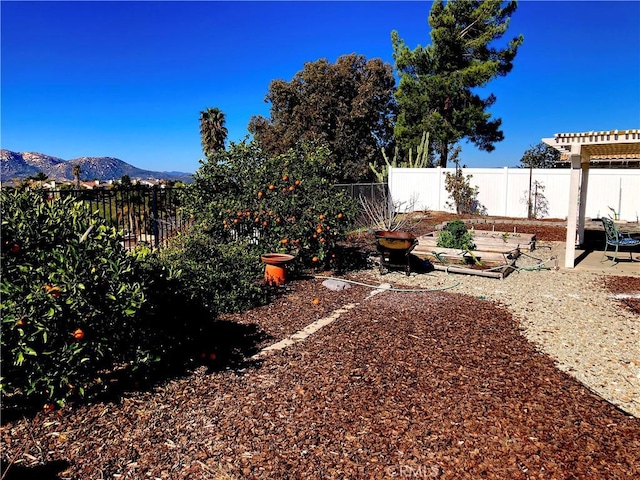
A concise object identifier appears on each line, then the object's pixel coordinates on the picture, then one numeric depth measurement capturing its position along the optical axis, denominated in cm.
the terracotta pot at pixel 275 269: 696
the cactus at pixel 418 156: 2111
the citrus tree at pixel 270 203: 744
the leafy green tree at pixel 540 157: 2966
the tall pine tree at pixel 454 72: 2120
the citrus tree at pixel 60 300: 271
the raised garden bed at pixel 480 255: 825
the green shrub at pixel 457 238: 945
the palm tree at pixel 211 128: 2953
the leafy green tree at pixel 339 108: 2512
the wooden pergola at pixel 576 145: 795
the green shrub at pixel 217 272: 507
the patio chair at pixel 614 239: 876
